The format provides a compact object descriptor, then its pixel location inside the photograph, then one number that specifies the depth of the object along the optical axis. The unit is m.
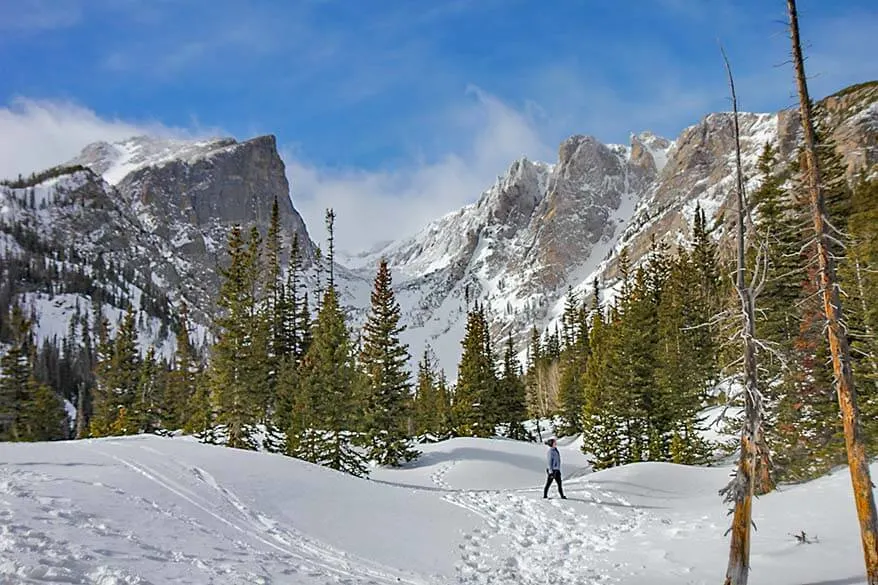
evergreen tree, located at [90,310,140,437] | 42.19
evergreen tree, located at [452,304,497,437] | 41.69
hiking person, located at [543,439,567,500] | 18.92
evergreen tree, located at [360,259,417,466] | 30.98
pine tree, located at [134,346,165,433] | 40.16
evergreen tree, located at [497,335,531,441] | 47.03
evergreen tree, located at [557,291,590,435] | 53.44
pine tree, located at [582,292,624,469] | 33.16
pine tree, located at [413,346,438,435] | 51.22
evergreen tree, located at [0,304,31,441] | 40.66
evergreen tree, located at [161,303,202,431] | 41.78
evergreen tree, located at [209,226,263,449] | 28.92
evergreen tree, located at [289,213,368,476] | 27.62
